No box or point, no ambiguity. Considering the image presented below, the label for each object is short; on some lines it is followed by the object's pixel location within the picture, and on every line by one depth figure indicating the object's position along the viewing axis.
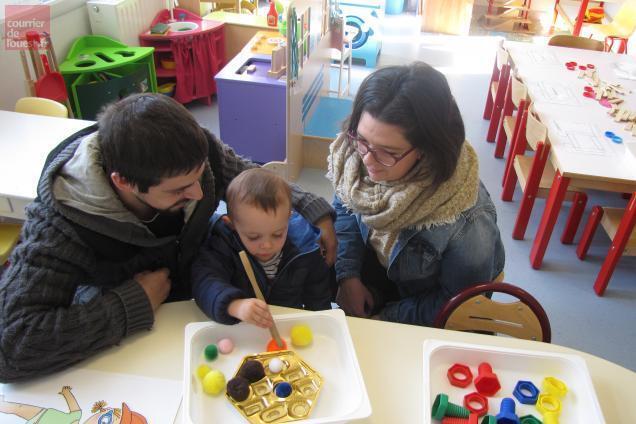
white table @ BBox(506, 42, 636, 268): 1.97
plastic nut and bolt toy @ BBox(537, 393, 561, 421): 0.85
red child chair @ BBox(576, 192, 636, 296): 2.02
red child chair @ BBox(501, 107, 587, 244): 2.20
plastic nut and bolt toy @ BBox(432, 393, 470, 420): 0.83
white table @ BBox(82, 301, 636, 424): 0.89
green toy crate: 2.66
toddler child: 0.95
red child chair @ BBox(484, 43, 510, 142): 3.02
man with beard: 0.86
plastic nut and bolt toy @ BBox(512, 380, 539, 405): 0.88
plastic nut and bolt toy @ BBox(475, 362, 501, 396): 0.89
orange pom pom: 0.93
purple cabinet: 2.70
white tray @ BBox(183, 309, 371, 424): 0.82
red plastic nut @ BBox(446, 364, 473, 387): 0.91
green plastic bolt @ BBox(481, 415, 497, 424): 0.81
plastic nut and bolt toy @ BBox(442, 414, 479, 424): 0.82
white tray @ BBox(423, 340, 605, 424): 0.87
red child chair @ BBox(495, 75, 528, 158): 2.54
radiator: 2.92
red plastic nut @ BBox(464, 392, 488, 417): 0.86
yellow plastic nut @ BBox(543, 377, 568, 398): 0.88
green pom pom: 0.92
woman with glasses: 1.04
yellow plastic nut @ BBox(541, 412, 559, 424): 0.84
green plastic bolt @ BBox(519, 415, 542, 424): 0.83
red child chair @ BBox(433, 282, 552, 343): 1.11
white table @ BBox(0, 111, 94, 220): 1.52
